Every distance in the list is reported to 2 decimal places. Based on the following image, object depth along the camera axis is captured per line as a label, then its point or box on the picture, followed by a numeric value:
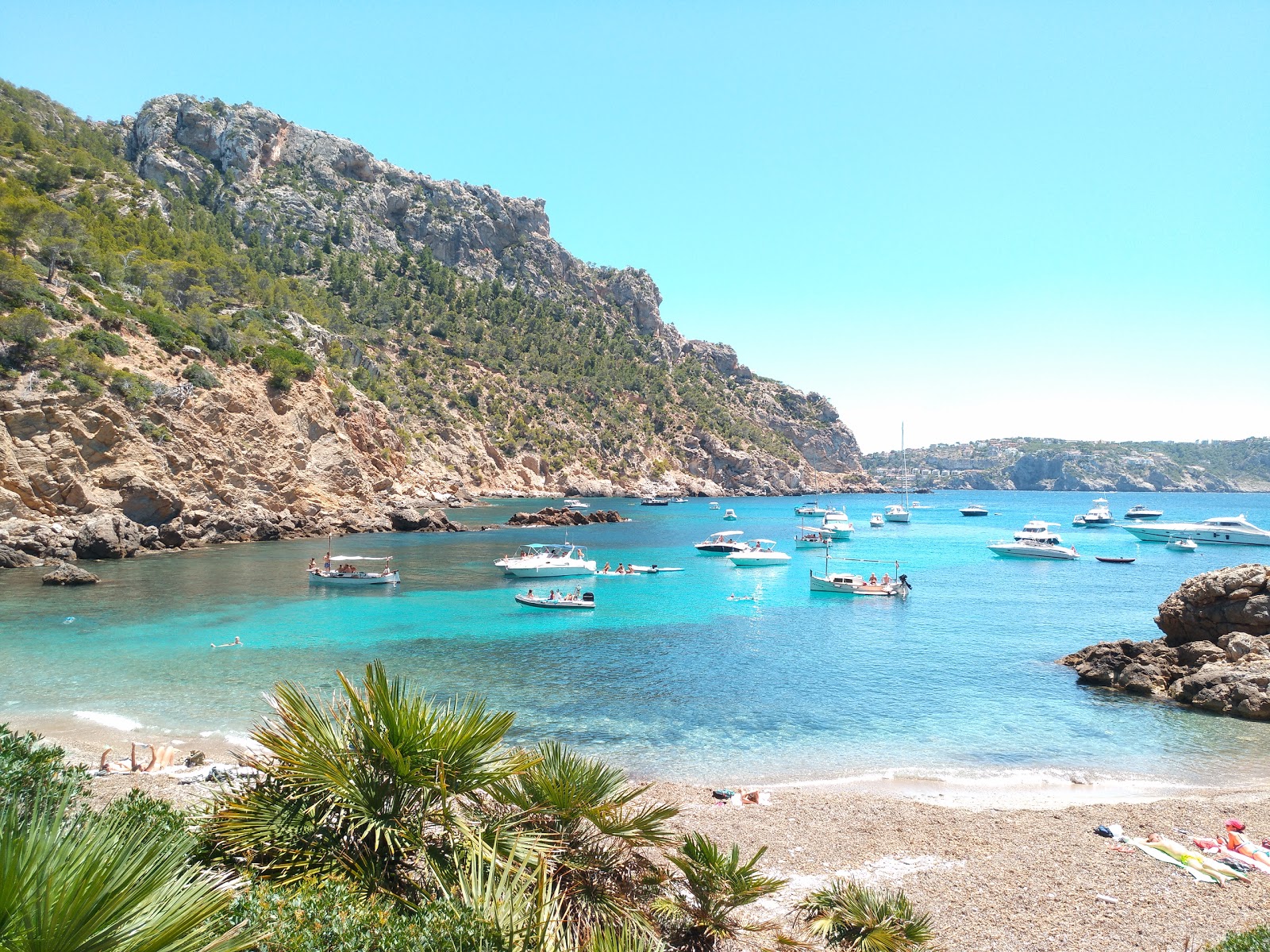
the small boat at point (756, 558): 50.19
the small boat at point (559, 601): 33.51
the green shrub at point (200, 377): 49.28
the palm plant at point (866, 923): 6.83
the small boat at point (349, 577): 37.38
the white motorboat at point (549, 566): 41.91
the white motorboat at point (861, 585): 38.91
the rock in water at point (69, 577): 32.66
